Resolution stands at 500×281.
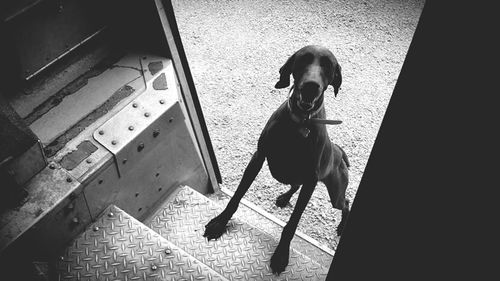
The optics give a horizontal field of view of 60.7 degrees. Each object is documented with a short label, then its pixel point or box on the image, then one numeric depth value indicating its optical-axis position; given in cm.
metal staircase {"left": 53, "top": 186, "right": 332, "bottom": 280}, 234
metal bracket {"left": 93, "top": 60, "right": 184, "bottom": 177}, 246
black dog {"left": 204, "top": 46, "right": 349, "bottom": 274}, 221
